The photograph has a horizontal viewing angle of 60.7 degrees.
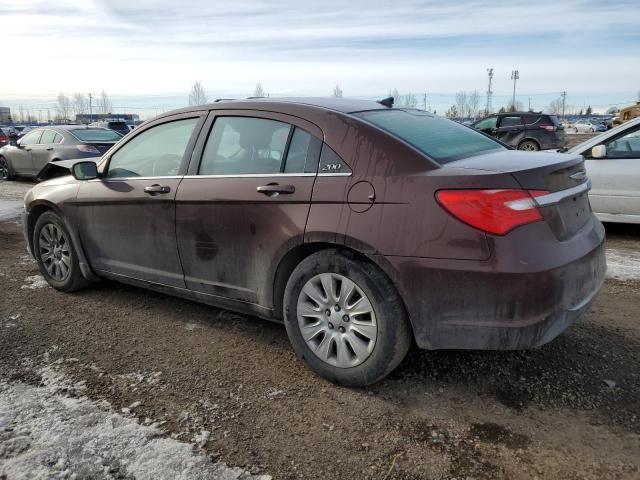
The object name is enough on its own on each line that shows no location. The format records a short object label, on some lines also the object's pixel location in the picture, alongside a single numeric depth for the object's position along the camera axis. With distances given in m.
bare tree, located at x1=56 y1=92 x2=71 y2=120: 134.25
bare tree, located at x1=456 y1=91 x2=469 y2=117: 108.11
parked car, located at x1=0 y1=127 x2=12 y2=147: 20.66
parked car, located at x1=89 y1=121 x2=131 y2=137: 19.94
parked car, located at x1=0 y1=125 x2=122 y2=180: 13.01
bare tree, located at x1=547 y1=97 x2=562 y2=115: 125.81
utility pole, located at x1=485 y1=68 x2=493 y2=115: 84.69
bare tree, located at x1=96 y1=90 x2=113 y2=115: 131.62
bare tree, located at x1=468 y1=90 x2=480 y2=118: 108.75
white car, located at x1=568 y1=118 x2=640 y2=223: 6.61
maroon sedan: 2.64
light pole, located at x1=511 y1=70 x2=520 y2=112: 80.81
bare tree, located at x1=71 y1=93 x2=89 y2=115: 137.88
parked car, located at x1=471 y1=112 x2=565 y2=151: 18.12
